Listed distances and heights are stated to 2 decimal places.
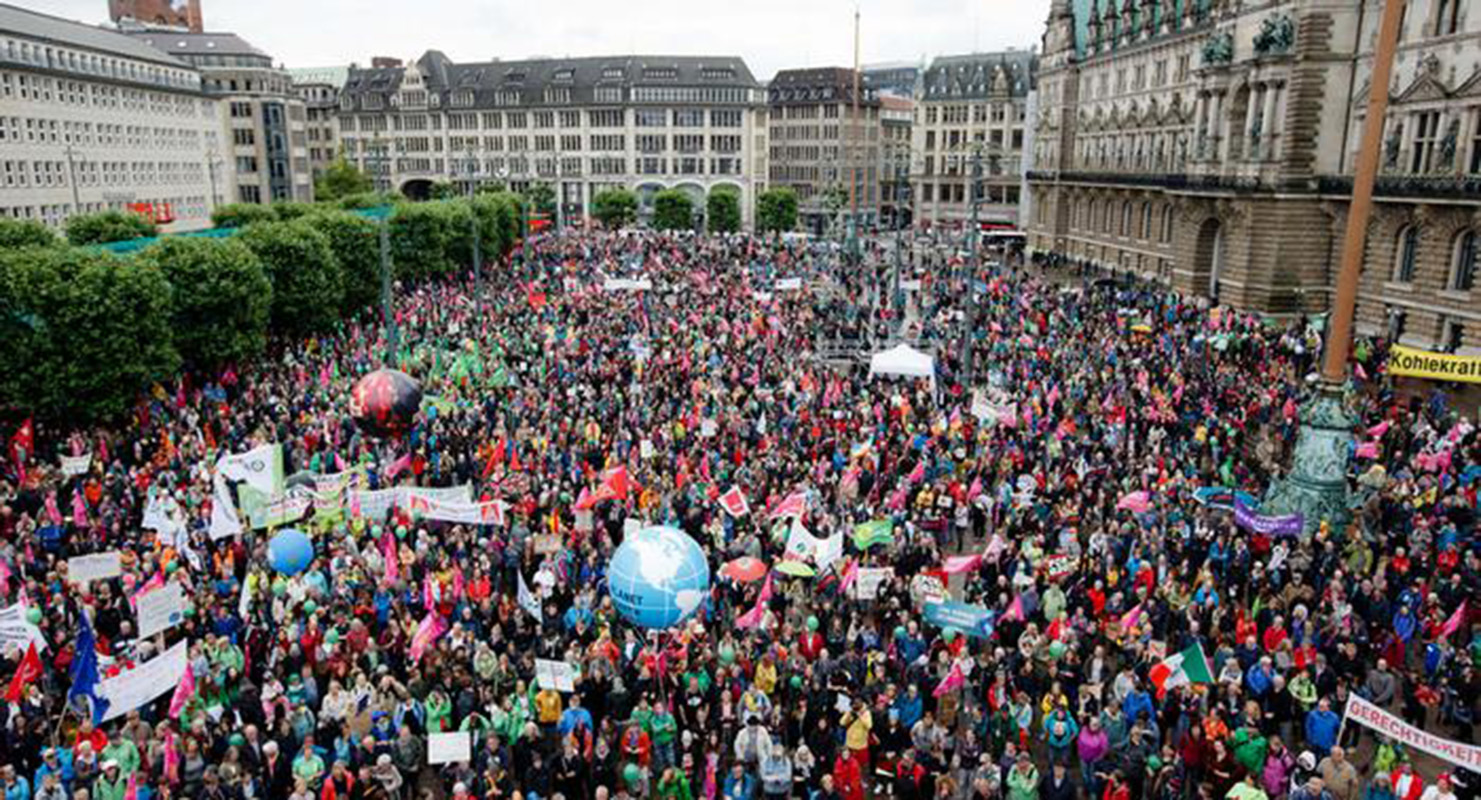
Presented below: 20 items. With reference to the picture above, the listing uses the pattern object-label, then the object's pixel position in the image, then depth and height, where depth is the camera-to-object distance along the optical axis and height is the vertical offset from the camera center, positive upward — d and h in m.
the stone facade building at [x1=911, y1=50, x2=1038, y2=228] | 119.19 +3.24
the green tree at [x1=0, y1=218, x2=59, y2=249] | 36.59 -2.86
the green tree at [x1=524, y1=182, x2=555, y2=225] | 117.44 -4.85
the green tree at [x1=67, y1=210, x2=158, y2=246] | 50.91 -3.64
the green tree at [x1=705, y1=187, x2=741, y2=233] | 112.75 -5.50
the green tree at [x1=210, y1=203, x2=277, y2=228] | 59.27 -3.48
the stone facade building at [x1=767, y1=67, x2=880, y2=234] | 129.12 +3.07
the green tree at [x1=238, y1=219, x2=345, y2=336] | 39.94 -4.49
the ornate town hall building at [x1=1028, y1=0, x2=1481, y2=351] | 41.12 +0.38
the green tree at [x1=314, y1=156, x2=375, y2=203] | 107.50 -2.84
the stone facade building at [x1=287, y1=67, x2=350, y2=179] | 142.88 +4.44
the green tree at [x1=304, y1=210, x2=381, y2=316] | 46.41 -4.16
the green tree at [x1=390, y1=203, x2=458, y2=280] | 58.00 -4.57
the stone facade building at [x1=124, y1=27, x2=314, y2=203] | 106.31 +4.64
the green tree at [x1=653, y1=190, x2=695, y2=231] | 109.56 -5.35
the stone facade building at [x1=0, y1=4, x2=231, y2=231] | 68.94 +1.89
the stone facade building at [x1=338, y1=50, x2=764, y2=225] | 128.12 +3.98
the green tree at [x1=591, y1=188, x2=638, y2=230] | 113.75 -5.30
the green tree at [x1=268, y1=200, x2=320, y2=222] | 60.85 -3.18
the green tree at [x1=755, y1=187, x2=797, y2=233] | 114.38 -5.49
